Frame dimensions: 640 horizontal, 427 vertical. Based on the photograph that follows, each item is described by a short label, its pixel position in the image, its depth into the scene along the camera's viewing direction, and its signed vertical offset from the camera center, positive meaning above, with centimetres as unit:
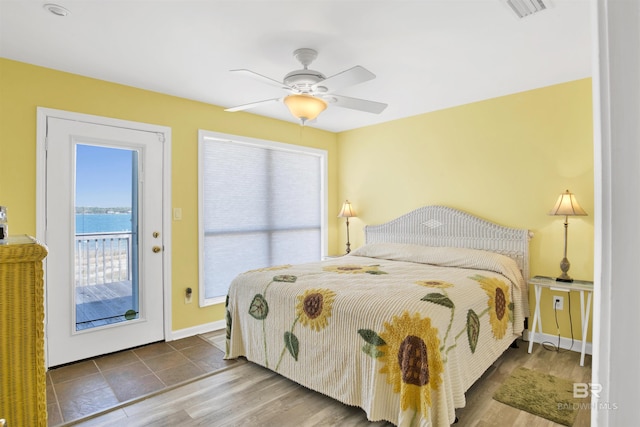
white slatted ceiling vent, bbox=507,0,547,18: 190 +117
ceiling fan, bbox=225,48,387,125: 228 +86
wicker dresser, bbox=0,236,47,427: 84 -30
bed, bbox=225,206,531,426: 189 -71
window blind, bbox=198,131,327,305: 384 +10
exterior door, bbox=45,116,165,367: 281 -21
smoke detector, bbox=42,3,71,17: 194 +118
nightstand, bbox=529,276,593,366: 278 -65
